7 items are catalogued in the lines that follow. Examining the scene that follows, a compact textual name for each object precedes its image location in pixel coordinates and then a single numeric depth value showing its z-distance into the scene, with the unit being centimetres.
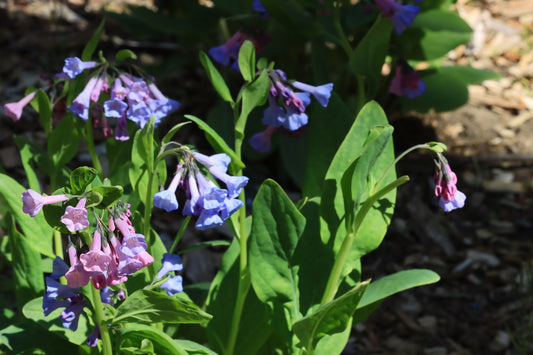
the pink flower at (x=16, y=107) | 97
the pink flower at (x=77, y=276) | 85
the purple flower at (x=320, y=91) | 95
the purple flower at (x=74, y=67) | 93
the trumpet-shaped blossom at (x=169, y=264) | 90
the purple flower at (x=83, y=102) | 93
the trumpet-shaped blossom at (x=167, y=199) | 87
